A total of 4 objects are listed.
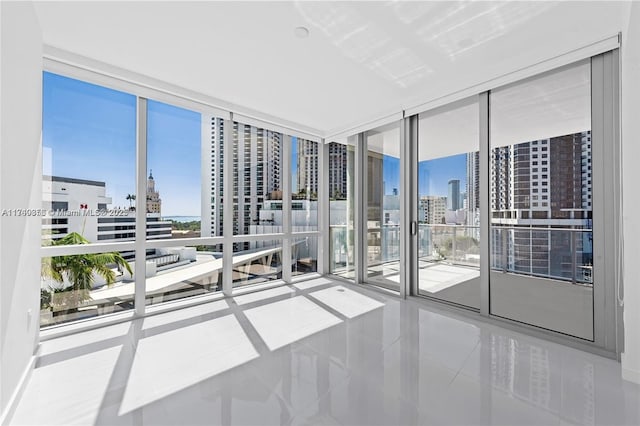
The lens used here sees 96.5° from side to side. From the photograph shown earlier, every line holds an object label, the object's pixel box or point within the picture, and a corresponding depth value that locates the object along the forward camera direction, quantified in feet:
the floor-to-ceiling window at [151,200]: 9.65
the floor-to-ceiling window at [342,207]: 16.74
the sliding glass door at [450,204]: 11.47
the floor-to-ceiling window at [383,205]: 14.28
